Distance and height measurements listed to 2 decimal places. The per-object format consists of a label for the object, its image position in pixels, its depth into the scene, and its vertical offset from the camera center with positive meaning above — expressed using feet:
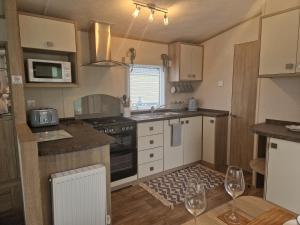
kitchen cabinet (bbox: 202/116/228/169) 11.35 -2.81
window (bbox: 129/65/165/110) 11.51 +0.18
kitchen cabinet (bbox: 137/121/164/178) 9.77 -2.74
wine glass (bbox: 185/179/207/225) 2.81 -1.46
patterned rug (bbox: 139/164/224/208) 8.56 -4.32
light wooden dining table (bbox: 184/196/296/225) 2.94 -1.89
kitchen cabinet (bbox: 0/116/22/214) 7.15 -2.85
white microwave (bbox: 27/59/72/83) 7.64 +0.74
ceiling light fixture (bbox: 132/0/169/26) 7.98 +3.28
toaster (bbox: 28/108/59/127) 7.97 -1.01
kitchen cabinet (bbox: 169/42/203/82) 11.82 +1.64
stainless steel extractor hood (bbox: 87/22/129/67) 8.93 +2.00
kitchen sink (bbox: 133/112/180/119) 10.50 -1.31
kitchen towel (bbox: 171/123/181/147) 10.69 -2.27
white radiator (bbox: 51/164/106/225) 5.16 -2.71
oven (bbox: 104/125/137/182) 8.95 -2.72
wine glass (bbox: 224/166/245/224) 3.17 -1.43
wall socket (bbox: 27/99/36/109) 8.58 -0.54
